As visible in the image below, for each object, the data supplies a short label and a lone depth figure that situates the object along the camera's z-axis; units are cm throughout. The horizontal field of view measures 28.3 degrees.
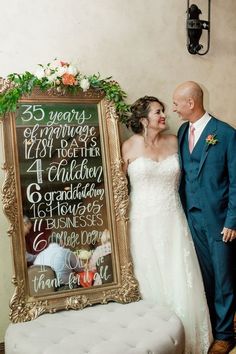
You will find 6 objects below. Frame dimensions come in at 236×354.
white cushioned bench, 232
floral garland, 277
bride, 302
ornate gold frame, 273
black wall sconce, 360
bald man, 318
